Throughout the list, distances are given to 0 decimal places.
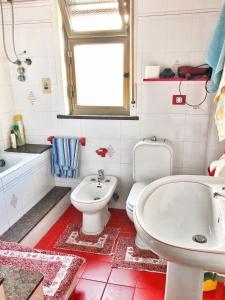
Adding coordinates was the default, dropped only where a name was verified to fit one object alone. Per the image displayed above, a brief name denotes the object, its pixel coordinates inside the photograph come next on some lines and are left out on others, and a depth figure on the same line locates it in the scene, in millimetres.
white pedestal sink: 869
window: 2248
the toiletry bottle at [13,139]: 2600
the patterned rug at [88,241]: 2086
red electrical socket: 2146
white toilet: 2166
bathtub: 1995
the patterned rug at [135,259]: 1875
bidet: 2082
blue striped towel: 2527
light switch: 2479
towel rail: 2518
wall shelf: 2051
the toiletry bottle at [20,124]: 2635
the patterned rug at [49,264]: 1413
